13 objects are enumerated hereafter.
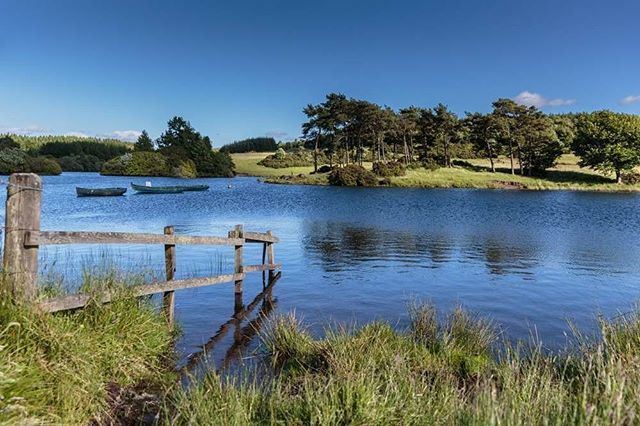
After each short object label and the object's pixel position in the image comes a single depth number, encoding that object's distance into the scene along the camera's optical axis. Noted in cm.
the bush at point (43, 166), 10706
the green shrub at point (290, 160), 12169
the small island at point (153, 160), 10812
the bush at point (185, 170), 10952
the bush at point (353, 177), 7656
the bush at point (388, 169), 7956
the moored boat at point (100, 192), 5194
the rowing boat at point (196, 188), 6385
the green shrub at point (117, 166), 11176
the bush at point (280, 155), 12900
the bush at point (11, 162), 10119
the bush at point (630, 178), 7725
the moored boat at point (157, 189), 5970
